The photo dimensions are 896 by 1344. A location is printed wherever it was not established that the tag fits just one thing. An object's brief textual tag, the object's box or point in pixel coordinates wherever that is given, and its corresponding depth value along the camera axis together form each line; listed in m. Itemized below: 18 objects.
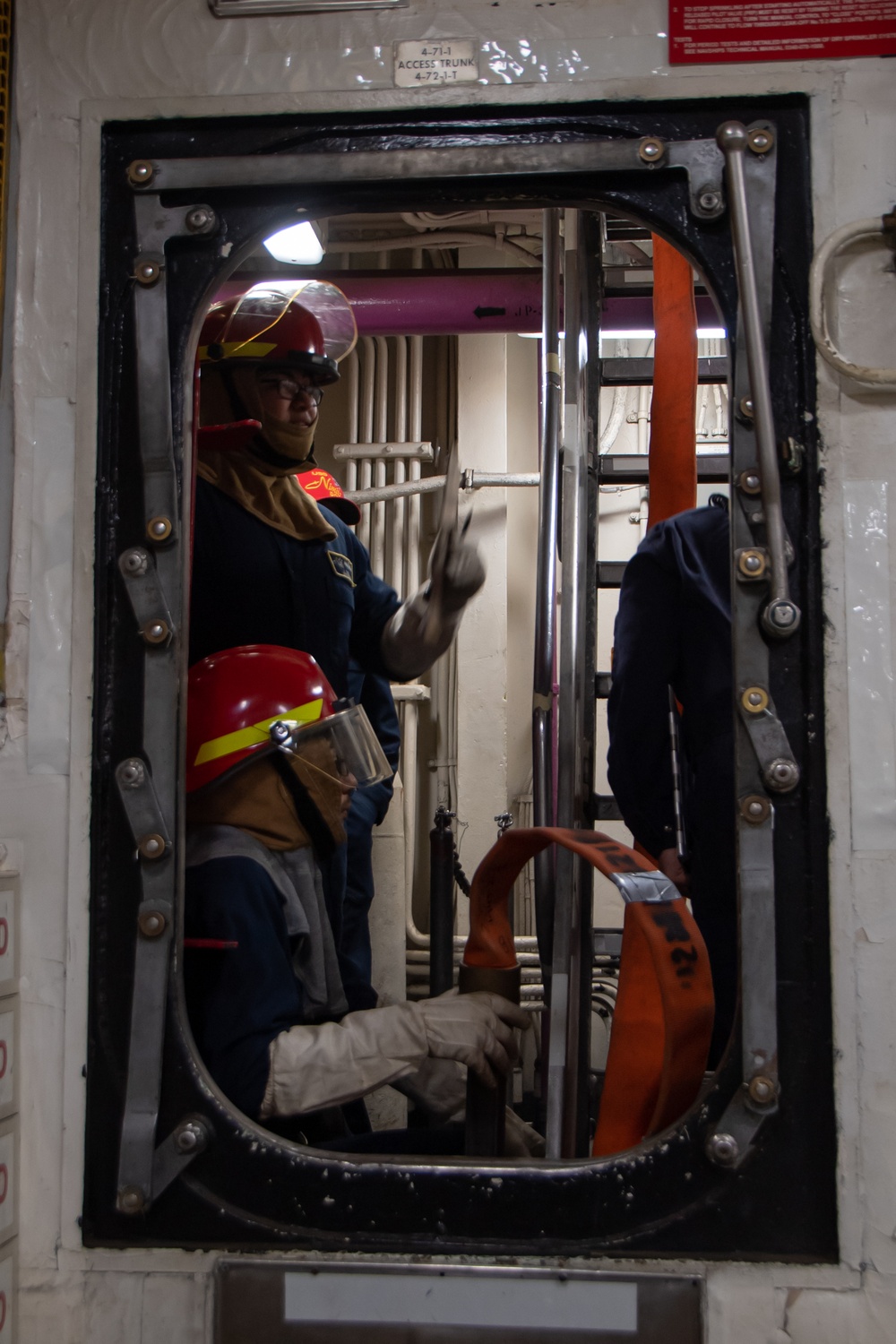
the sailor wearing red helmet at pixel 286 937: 1.44
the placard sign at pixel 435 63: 1.32
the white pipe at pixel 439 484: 4.23
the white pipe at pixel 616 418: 4.67
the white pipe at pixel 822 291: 1.24
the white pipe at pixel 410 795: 4.15
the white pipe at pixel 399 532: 4.34
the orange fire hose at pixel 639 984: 1.26
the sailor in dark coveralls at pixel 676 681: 2.13
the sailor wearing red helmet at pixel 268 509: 2.32
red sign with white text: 1.28
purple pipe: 3.16
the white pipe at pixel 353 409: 4.38
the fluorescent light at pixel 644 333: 3.06
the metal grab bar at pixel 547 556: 2.29
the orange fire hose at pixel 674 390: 2.28
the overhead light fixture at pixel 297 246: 2.85
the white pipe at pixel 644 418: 4.70
